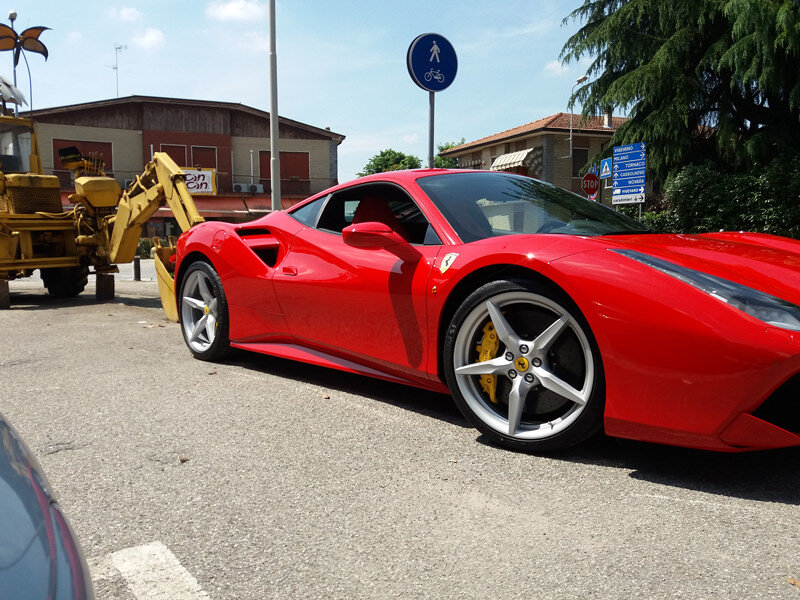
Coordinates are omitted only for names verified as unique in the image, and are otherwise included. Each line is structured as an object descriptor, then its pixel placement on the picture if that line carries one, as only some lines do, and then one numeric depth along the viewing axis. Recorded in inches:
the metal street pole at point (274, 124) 426.9
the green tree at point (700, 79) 539.2
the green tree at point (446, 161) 1923.0
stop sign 760.3
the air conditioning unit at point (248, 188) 1467.8
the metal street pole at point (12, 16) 754.9
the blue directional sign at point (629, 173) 493.0
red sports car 90.8
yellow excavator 350.0
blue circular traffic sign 247.3
